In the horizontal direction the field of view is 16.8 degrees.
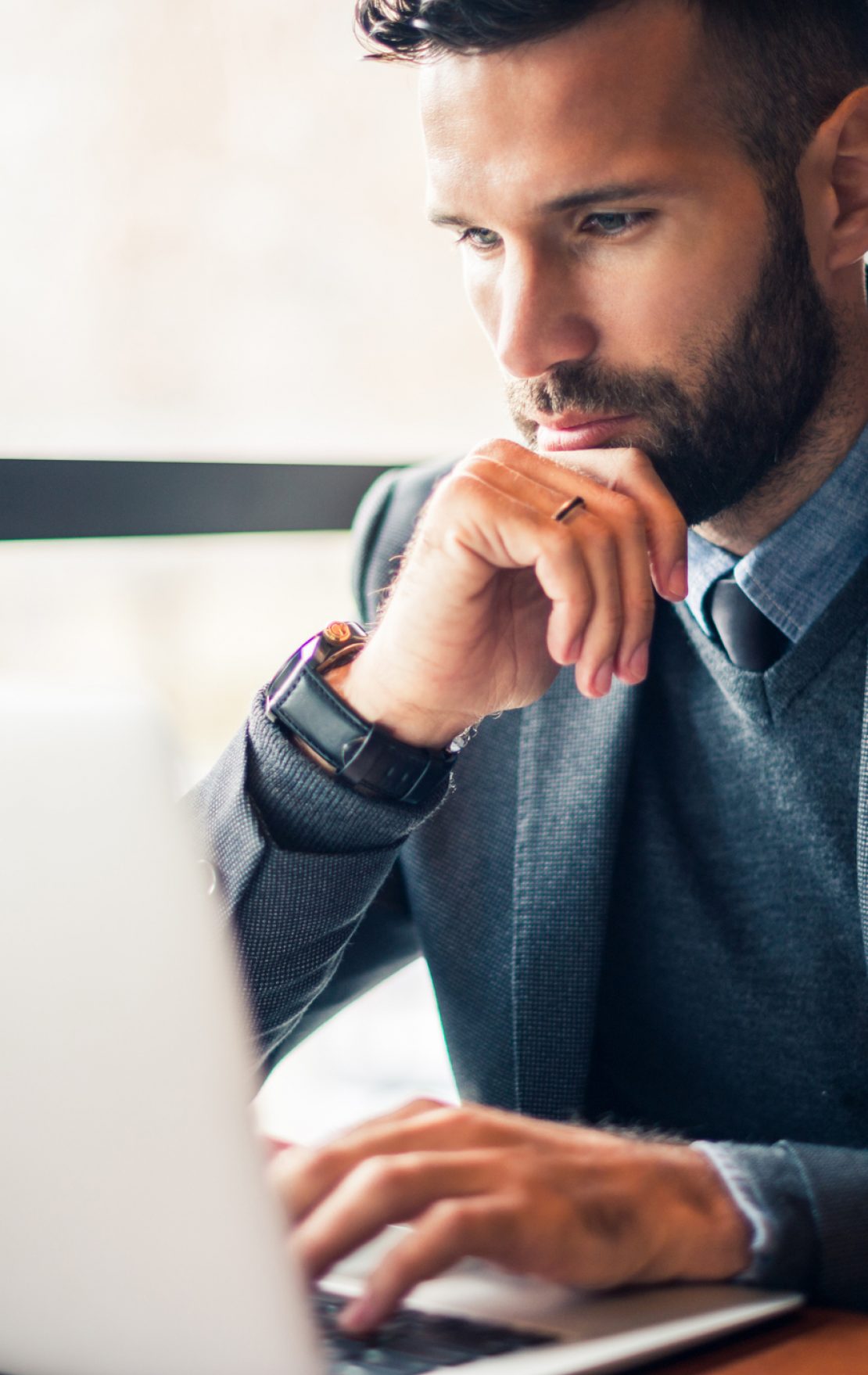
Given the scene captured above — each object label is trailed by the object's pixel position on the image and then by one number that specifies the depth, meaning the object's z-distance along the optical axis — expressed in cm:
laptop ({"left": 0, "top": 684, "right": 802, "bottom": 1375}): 63
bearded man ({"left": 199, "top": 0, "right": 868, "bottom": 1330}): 104
